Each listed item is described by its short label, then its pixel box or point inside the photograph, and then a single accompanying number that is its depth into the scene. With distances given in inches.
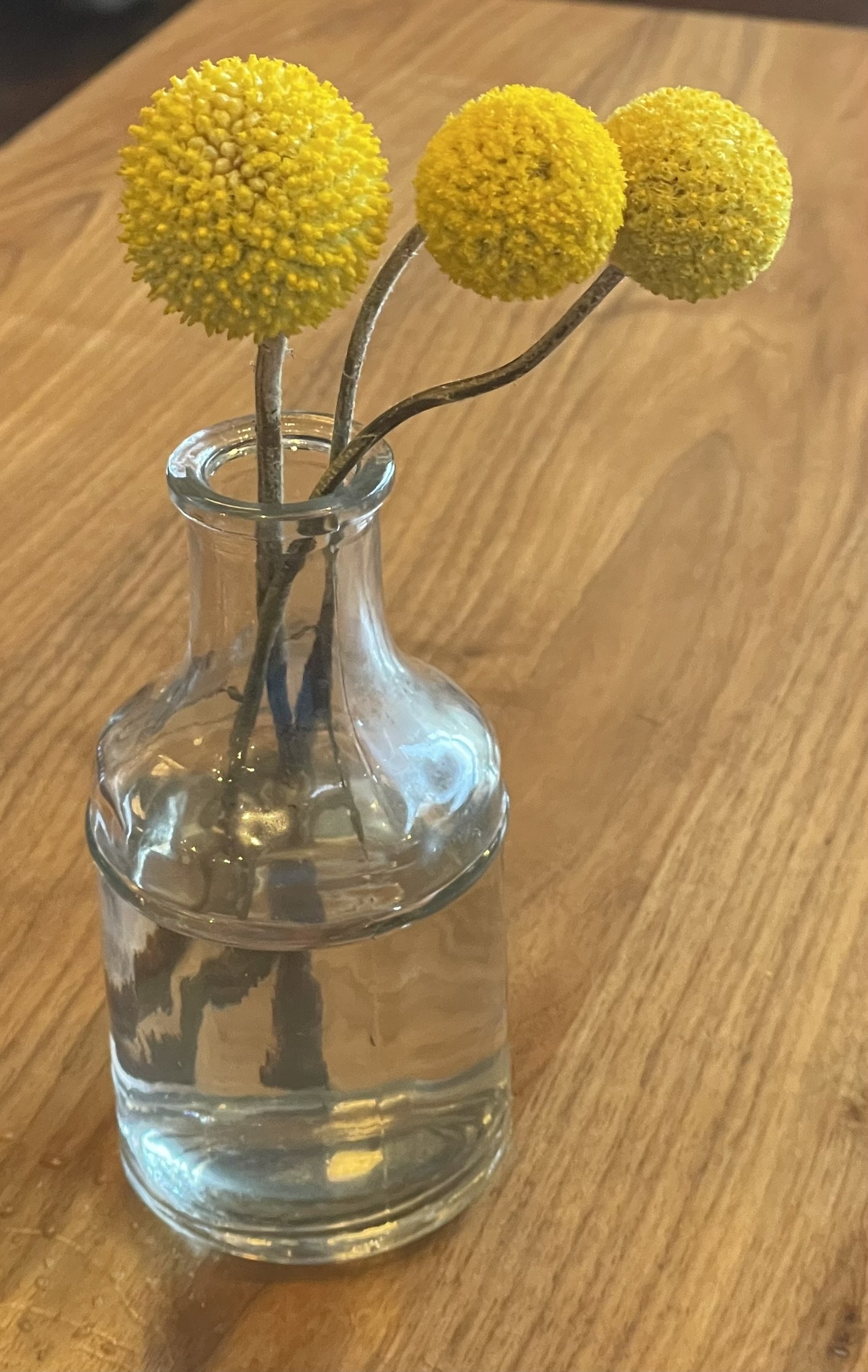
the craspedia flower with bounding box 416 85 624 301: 11.0
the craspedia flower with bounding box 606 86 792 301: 11.8
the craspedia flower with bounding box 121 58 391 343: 10.9
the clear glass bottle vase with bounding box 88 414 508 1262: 15.7
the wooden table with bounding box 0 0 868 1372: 17.1
